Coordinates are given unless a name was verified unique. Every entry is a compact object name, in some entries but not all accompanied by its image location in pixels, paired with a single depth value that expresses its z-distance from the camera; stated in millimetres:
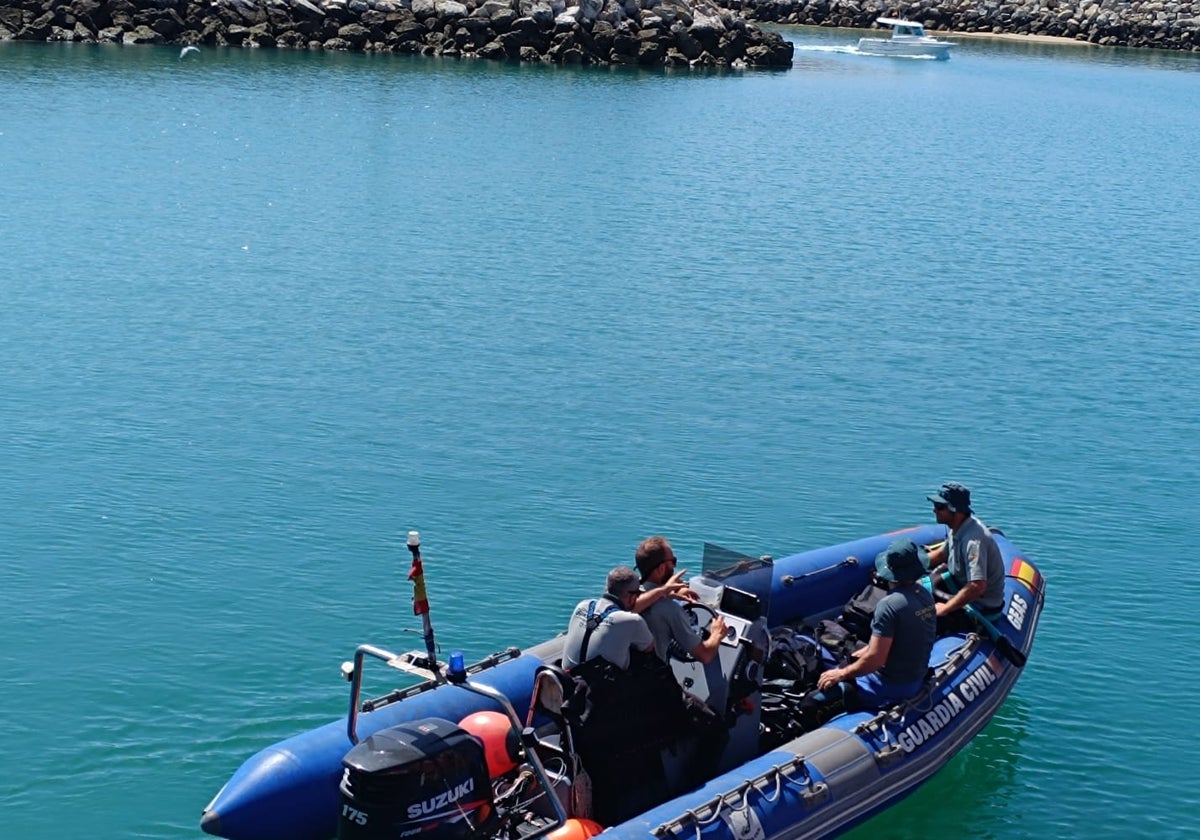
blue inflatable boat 6766
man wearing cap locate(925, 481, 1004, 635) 9766
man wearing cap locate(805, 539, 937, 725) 8711
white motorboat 68188
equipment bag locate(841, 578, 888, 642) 9898
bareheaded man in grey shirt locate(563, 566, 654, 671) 7645
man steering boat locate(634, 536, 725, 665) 8031
